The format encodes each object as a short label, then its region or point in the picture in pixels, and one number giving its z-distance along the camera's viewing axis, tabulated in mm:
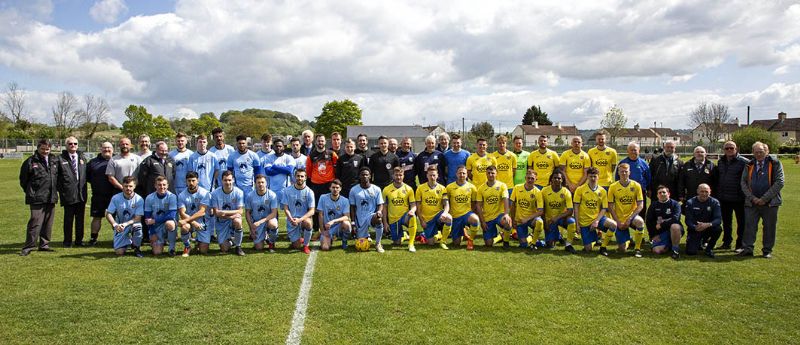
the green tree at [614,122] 62719
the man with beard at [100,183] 7824
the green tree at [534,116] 90688
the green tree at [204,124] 87250
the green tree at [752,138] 39719
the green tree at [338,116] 79375
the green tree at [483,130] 70675
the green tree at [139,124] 71438
